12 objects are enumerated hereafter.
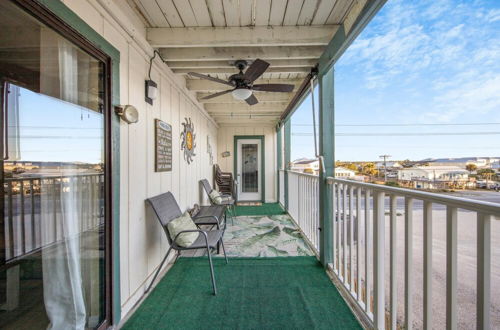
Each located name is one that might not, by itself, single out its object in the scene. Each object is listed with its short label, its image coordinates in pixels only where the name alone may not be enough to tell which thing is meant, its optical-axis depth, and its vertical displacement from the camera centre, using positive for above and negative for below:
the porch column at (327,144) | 2.38 +0.21
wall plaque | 2.34 +0.20
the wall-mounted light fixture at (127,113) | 1.65 +0.40
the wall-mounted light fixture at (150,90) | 2.14 +0.75
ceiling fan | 2.40 +0.95
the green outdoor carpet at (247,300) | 1.63 -1.21
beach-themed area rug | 2.87 -1.18
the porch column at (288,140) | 5.53 +0.62
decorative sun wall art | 3.36 +0.39
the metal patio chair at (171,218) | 2.08 -0.58
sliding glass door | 1.07 -0.07
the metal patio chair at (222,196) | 4.34 -0.77
